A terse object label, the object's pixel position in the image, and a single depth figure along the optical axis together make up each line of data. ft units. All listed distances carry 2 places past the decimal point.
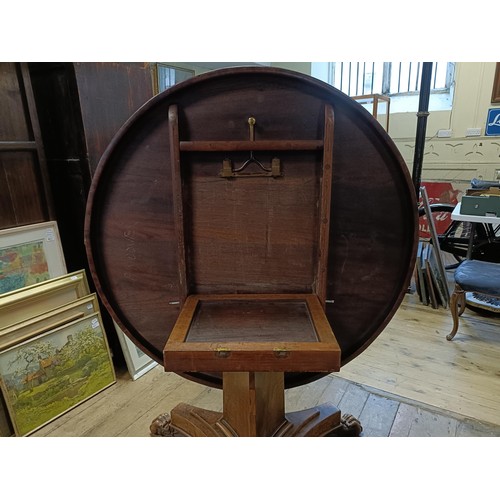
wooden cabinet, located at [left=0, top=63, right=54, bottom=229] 5.46
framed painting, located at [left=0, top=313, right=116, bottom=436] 5.09
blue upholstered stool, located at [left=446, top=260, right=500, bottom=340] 7.11
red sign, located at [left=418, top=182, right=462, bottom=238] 13.73
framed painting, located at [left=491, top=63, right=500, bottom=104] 12.18
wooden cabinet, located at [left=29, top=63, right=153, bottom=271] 5.60
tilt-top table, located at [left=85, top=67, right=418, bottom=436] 2.93
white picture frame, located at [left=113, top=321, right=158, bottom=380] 6.40
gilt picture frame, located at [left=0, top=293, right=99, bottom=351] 5.12
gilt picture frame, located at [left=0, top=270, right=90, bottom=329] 5.20
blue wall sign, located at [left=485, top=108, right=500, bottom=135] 12.60
